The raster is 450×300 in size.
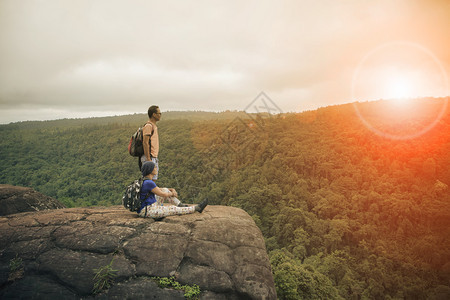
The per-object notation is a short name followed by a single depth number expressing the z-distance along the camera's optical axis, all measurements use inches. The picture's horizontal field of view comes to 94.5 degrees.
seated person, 183.5
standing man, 210.2
